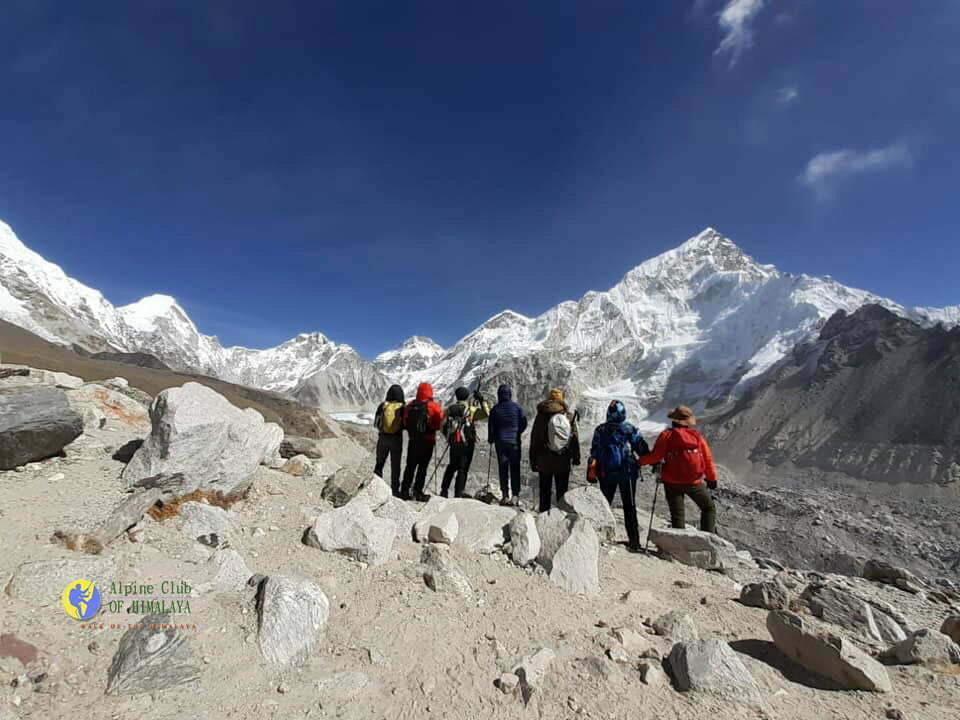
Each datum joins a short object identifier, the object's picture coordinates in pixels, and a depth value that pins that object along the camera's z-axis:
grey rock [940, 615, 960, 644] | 4.89
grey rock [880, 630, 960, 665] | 4.11
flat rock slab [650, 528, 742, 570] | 6.80
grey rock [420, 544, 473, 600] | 4.93
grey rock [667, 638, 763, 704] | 3.57
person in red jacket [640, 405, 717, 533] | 6.88
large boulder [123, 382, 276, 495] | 5.89
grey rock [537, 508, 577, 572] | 5.73
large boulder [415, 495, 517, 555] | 6.05
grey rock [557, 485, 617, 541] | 7.30
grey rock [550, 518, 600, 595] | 5.44
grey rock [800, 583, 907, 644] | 5.28
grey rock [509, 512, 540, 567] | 5.77
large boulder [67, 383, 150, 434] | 8.33
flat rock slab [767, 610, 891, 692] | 3.69
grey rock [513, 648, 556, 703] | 3.58
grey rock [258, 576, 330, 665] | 3.80
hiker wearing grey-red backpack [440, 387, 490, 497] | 8.78
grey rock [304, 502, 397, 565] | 5.34
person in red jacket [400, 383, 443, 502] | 8.20
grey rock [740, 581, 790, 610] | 5.40
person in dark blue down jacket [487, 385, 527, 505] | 8.70
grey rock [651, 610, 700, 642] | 4.43
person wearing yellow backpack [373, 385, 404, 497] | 8.43
